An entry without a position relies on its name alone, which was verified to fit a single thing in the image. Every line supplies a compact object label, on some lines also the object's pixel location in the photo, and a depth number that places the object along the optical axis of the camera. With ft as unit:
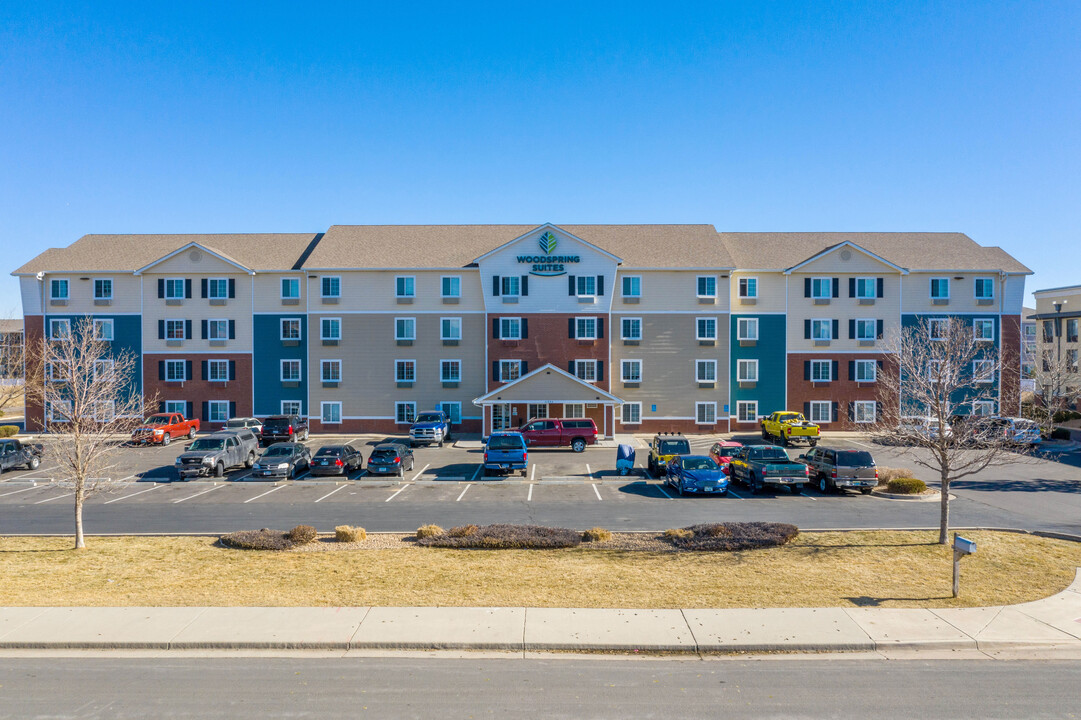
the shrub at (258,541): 56.95
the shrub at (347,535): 59.16
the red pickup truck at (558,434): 126.93
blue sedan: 82.33
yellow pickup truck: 132.87
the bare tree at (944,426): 58.80
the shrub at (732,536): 56.03
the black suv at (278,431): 132.57
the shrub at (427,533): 60.13
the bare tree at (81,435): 60.03
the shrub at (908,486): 81.68
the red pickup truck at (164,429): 131.03
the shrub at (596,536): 59.06
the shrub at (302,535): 58.23
